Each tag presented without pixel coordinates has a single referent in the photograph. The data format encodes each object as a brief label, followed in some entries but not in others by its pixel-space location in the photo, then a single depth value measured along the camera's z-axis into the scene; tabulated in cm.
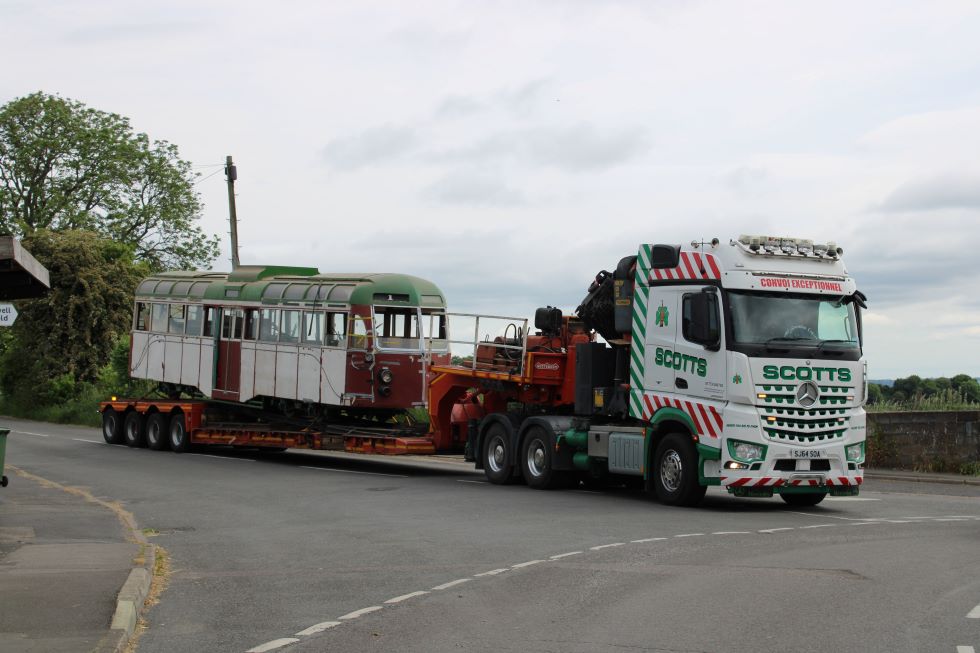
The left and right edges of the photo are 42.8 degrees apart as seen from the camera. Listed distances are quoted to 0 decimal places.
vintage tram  2459
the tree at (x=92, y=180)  5956
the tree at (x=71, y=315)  4809
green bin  1546
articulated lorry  1695
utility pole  3872
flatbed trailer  2394
